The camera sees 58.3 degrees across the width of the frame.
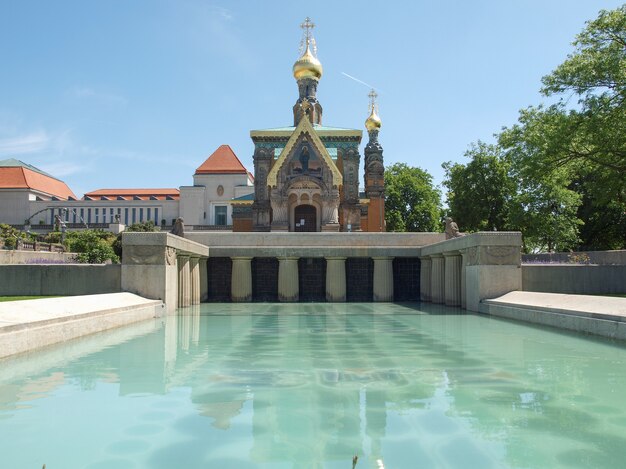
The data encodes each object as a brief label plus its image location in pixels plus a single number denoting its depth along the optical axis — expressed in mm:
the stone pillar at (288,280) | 28547
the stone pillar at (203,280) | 28373
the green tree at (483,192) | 54438
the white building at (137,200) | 85562
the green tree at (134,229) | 52688
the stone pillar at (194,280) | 25356
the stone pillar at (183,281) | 22770
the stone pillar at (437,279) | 25781
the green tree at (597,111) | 25094
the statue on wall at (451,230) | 26625
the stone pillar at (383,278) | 28838
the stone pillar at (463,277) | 21422
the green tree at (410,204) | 78200
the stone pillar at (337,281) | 28750
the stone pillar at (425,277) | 28333
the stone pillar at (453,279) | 23347
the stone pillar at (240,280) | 28641
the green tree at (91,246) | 35219
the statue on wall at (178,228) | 26078
